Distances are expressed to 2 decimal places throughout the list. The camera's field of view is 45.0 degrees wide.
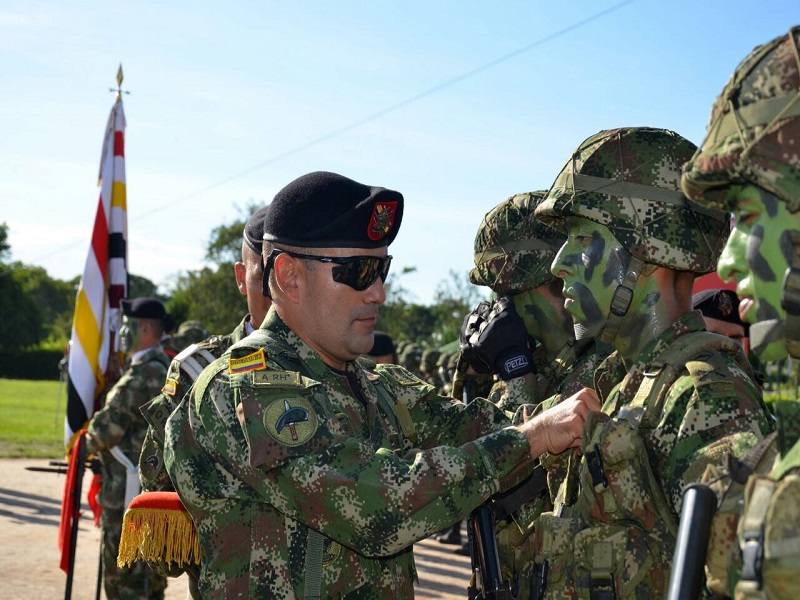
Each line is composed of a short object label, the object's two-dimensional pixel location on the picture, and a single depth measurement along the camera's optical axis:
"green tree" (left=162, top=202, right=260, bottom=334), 41.09
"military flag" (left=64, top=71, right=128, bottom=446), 9.12
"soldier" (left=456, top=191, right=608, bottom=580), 4.63
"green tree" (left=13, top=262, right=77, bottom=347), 100.38
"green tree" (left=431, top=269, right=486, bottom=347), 38.57
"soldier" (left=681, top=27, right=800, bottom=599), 2.04
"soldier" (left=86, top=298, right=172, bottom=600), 7.86
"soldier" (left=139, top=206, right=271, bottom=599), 4.60
